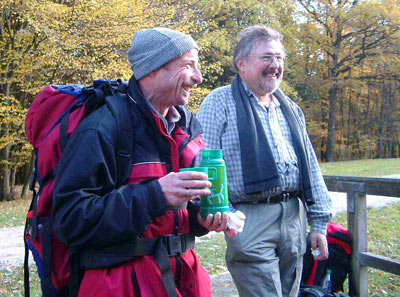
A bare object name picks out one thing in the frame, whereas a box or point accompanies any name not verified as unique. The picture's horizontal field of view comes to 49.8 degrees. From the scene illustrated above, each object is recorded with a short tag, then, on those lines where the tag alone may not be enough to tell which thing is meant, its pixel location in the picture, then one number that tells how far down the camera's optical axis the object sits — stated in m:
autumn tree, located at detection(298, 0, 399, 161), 29.12
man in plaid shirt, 2.77
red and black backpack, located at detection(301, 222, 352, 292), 4.13
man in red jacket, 1.57
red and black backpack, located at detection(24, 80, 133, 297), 1.69
